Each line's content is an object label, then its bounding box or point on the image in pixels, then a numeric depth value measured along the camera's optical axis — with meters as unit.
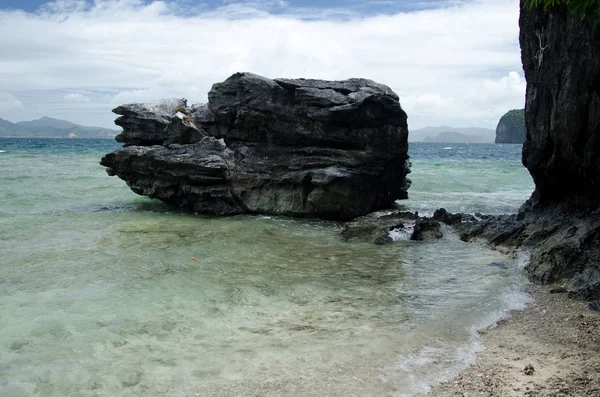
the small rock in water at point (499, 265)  11.78
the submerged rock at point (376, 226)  15.25
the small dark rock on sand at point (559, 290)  9.52
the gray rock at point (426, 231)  15.27
